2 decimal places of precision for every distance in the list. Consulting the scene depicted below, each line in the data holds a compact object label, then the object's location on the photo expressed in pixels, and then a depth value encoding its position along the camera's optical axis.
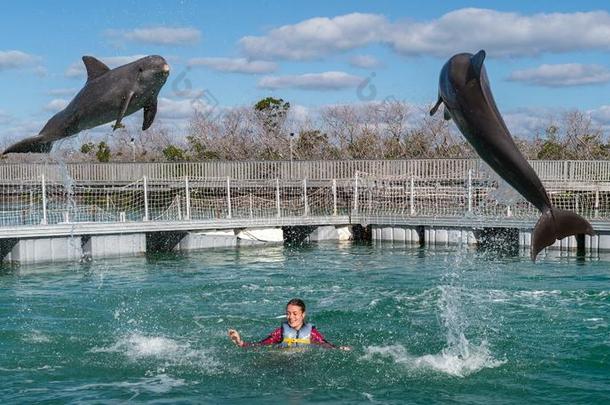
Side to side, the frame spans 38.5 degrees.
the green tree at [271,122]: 63.94
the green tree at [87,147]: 72.65
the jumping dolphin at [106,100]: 8.54
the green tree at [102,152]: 69.56
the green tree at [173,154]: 66.31
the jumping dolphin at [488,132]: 8.04
